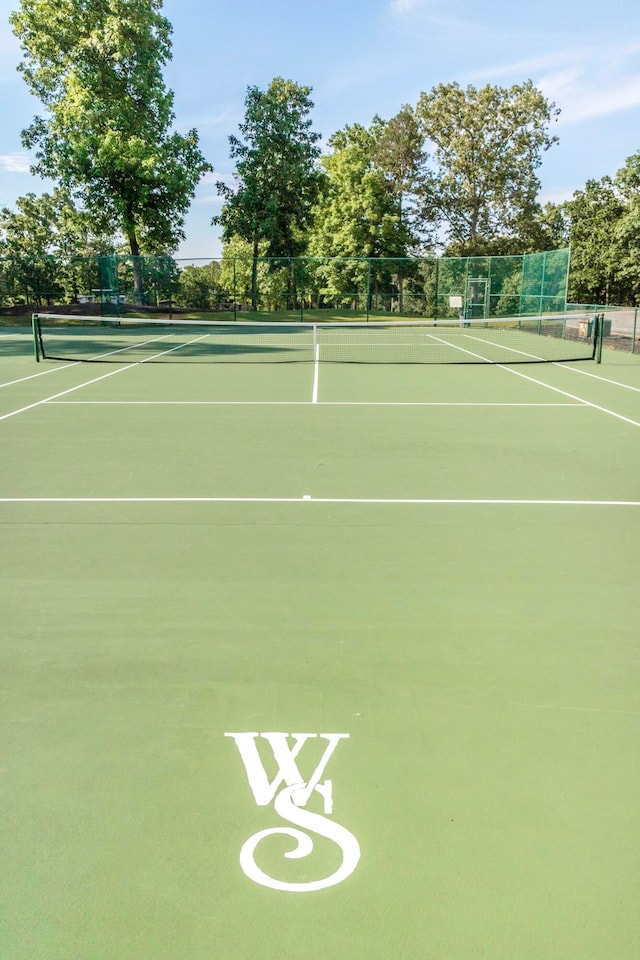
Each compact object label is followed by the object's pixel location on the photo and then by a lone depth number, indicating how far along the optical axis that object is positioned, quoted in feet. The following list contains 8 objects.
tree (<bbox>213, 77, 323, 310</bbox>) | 158.81
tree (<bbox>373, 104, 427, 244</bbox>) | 180.55
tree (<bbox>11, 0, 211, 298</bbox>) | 135.33
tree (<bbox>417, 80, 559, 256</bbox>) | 173.78
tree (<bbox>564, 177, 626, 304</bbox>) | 193.26
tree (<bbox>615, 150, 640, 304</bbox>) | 128.36
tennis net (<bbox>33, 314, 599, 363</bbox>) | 78.54
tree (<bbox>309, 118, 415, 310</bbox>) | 179.52
